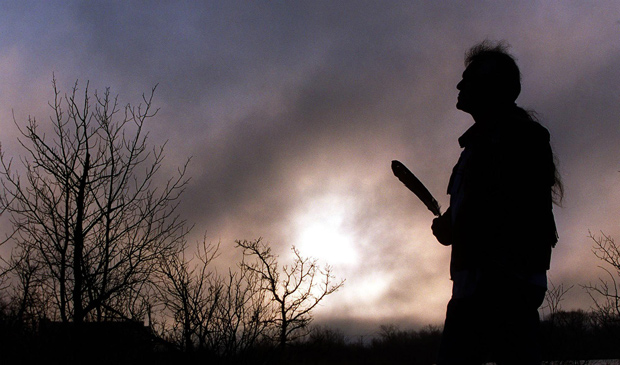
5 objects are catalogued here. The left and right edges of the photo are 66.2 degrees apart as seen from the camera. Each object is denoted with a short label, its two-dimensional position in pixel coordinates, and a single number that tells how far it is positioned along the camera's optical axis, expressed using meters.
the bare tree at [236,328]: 8.35
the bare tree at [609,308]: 15.41
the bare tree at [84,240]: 6.49
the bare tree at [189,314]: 8.59
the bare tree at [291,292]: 16.25
